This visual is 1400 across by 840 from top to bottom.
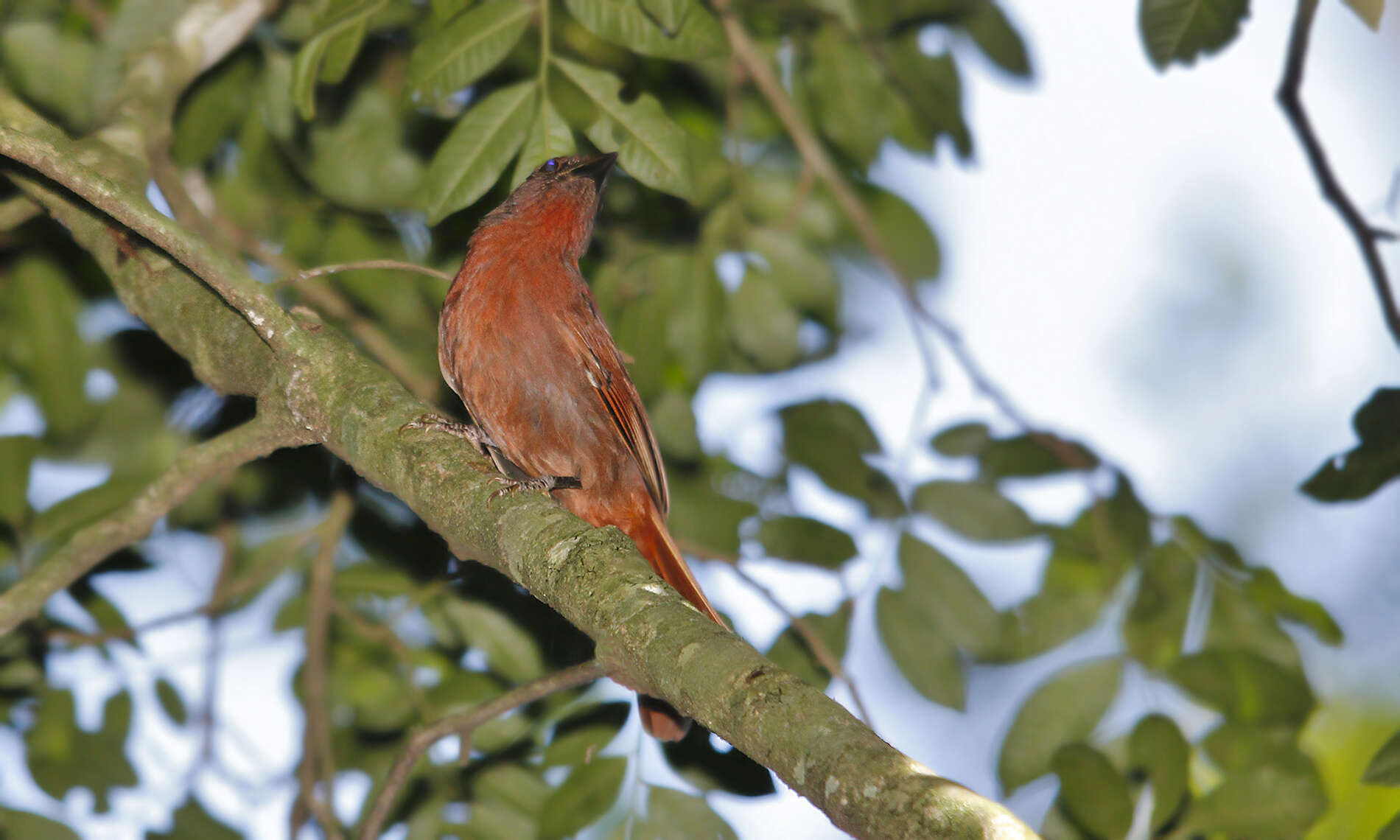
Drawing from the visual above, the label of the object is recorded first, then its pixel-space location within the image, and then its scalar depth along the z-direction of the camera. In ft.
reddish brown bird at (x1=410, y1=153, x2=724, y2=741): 25.63
